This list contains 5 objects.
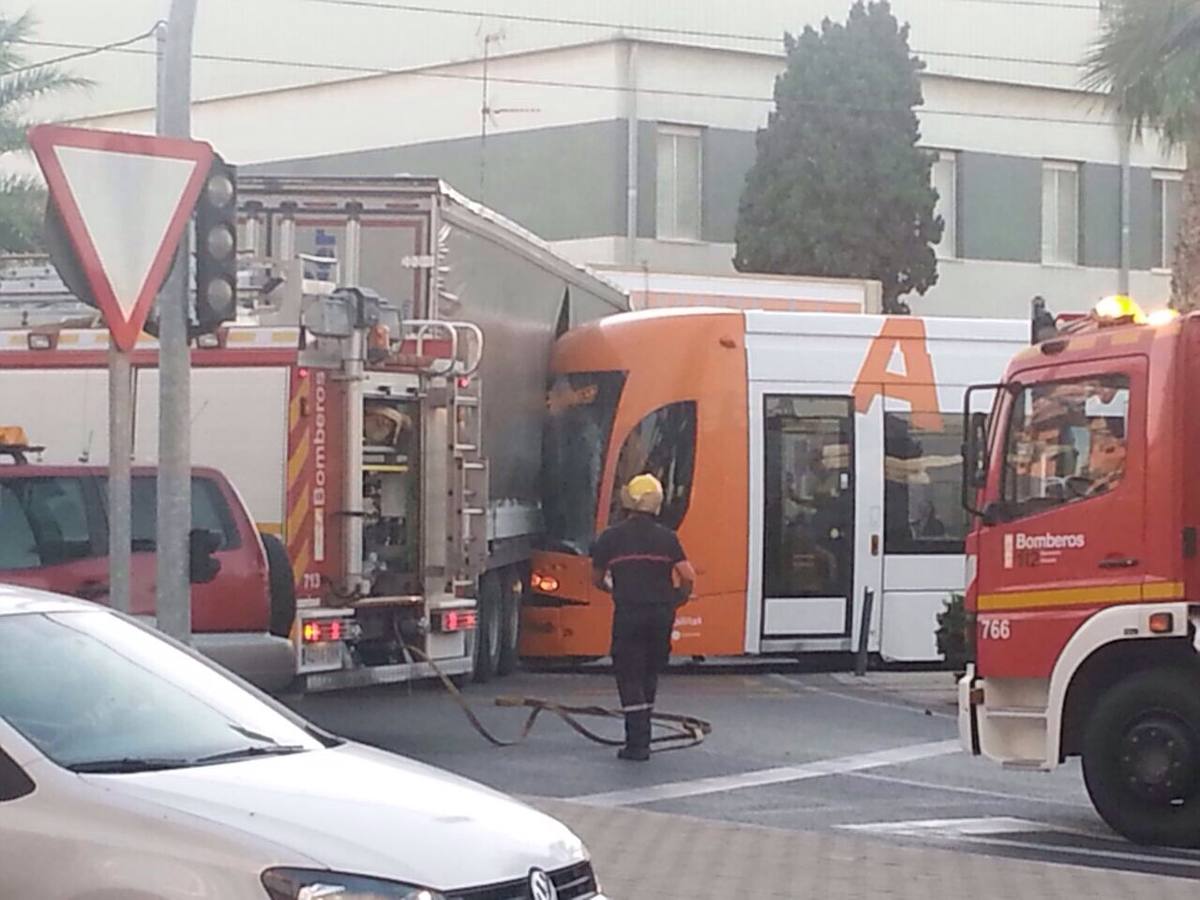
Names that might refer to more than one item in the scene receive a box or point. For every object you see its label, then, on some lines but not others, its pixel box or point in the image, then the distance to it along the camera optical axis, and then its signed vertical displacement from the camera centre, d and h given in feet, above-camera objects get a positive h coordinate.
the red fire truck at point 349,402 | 50.62 +1.79
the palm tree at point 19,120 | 111.55 +17.92
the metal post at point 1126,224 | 150.00 +17.50
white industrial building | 135.13 +22.63
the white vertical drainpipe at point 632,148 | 132.57 +19.43
